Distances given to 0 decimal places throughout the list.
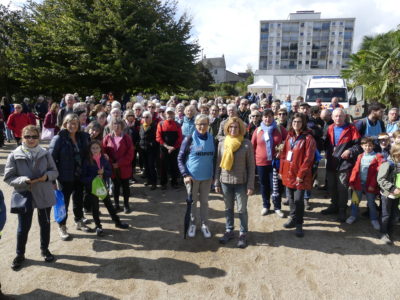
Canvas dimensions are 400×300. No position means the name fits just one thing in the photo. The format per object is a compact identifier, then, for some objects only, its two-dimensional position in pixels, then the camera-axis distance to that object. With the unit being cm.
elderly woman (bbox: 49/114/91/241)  425
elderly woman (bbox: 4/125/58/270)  351
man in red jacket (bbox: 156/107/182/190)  640
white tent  2645
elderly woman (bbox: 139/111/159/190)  656
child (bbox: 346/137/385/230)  466
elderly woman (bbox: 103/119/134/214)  519
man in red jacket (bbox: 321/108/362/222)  485
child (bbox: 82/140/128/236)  449
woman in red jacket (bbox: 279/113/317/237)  442
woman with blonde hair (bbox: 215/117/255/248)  409
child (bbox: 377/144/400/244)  414
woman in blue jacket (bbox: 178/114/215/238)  431
